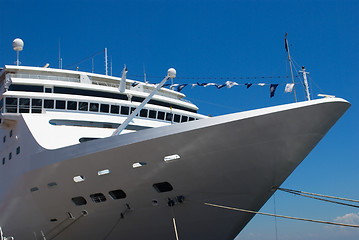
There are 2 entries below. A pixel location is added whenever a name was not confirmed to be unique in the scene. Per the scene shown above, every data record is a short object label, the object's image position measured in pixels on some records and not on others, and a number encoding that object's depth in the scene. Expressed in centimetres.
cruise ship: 944
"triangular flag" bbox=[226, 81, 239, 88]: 1369
